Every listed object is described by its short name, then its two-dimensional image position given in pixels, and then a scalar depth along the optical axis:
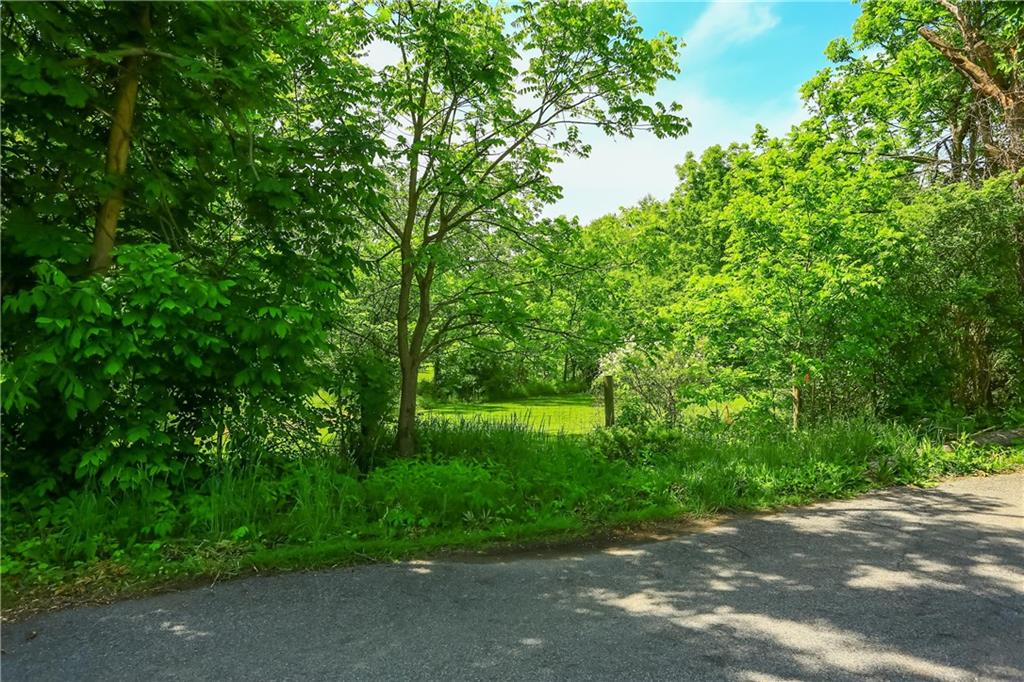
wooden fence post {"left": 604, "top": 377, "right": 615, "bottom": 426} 11.06
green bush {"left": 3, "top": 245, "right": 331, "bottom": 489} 3.55
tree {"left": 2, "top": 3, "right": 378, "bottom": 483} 3.67
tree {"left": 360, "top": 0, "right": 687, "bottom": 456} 5.66
